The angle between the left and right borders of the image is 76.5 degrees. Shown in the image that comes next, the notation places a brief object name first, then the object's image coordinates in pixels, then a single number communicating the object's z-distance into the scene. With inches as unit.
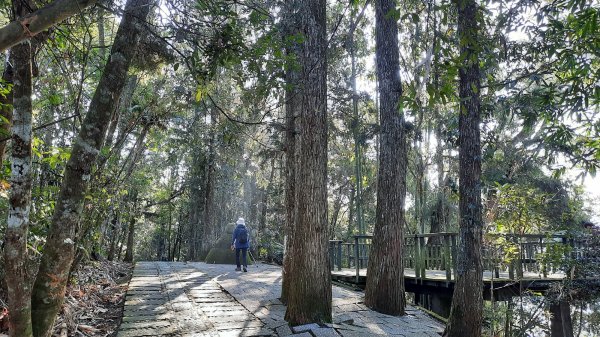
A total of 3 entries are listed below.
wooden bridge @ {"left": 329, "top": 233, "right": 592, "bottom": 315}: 307.4
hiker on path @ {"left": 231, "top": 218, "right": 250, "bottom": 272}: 451.2
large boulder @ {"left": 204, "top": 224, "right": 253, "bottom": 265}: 603.8
